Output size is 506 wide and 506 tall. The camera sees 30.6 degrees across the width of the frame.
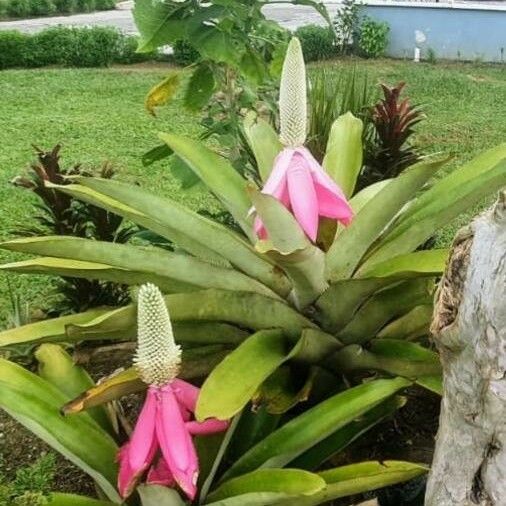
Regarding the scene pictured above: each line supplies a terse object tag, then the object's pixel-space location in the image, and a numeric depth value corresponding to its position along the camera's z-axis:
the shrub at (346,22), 9.80
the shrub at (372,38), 13.77
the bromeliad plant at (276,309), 1.91
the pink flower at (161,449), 1.81
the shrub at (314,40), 12.81
